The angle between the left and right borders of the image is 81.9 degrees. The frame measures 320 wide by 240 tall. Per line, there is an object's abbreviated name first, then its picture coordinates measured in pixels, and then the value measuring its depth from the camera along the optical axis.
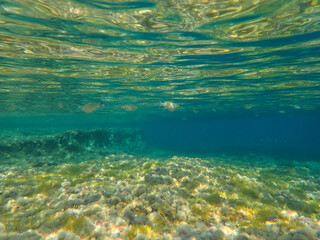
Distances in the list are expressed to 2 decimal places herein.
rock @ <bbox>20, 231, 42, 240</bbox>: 3.74
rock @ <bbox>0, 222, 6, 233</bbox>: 4.32
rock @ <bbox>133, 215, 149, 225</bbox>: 4.53
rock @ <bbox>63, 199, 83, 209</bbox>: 5.11
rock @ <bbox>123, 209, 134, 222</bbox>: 4.70
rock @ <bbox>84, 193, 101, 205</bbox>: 5.33
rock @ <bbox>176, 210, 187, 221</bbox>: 4.96
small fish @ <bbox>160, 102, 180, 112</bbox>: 12.58
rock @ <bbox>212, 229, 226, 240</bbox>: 3.97
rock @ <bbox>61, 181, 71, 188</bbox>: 6.87
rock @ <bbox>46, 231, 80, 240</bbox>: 3.70
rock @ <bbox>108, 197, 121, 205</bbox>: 5.27
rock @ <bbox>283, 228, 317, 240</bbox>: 3.89
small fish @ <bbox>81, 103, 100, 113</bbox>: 10.71
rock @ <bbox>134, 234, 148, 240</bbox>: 3.87
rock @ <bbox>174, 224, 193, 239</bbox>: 4.11
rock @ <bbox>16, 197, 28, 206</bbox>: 5.77
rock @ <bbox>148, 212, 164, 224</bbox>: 4.69
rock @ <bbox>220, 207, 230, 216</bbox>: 5.33
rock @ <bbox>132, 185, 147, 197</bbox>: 5.96
